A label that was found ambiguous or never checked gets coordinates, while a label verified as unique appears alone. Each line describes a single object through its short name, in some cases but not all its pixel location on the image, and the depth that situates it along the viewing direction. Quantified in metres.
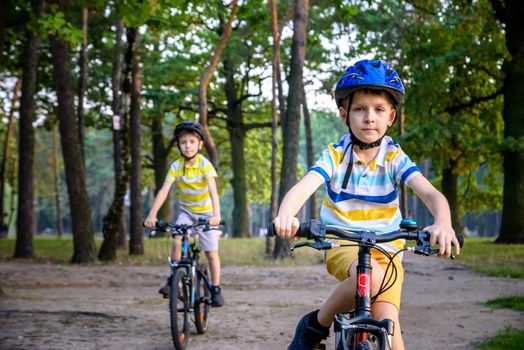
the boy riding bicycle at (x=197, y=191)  7.45
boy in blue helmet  3.48
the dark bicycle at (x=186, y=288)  6.49
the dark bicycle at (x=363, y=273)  2.94
